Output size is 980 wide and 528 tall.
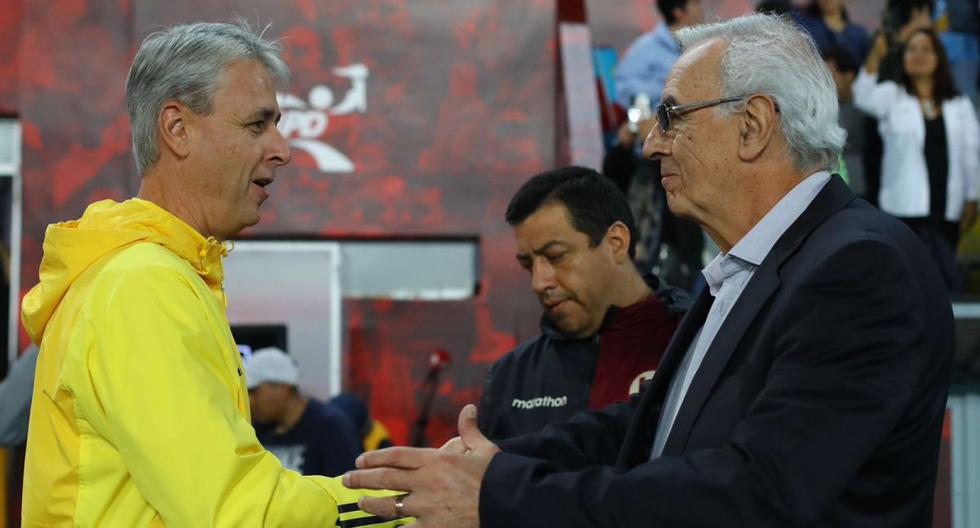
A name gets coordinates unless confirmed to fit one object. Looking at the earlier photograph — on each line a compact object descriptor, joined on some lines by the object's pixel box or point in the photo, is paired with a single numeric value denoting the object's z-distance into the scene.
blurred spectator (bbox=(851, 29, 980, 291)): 8.03
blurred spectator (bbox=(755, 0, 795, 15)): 8.02
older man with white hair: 2.44
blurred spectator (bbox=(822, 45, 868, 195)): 8.58
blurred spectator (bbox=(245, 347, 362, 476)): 7.34
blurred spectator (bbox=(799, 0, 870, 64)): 9.23
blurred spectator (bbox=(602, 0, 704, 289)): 7.78
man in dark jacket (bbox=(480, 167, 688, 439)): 4.27
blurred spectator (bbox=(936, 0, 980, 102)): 9.67
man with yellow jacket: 2.64
